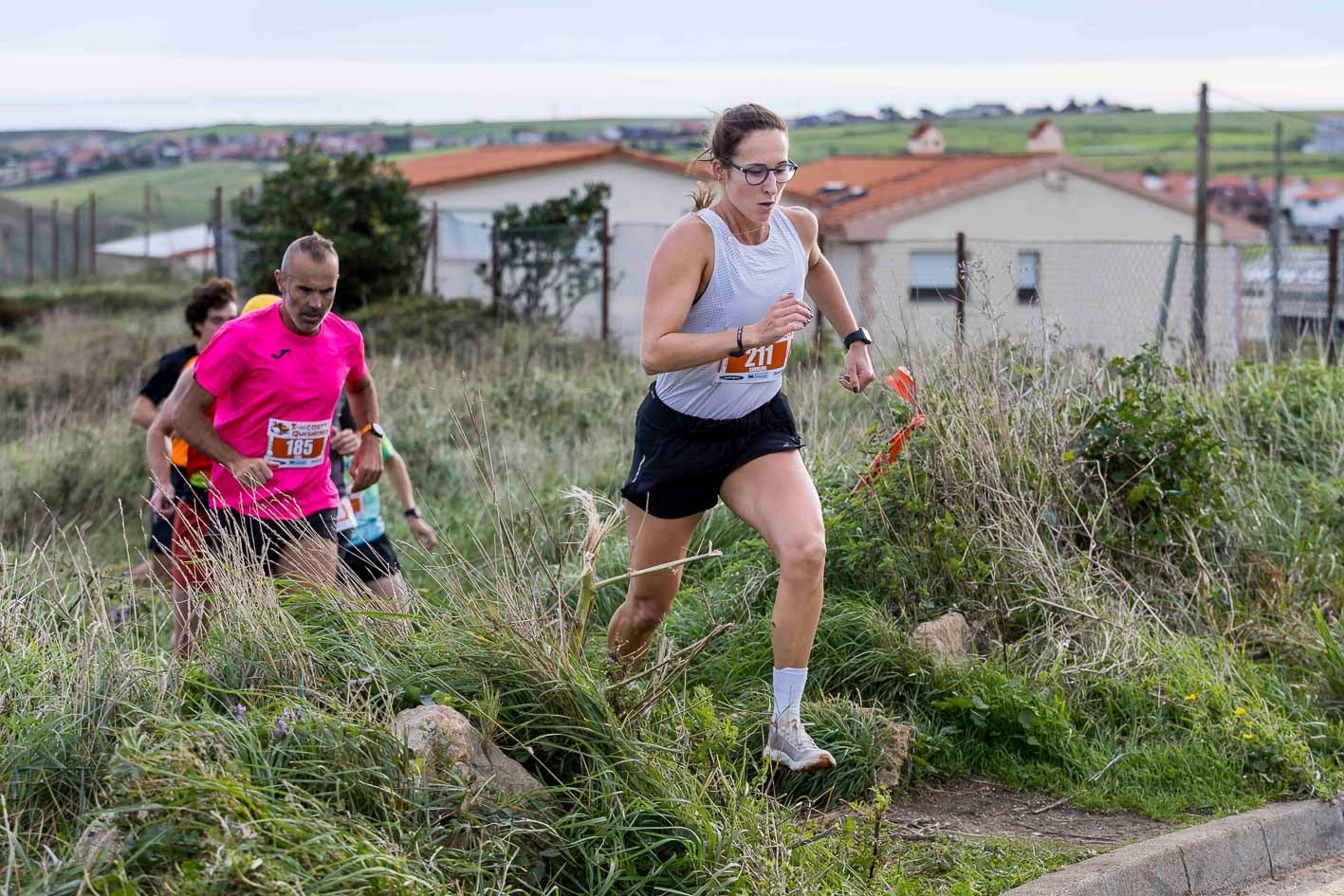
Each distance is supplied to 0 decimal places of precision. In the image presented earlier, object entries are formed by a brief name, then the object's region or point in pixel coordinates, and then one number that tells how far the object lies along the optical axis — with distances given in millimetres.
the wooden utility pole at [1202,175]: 27109
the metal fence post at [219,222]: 29602
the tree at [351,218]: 24562
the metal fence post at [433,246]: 24422
